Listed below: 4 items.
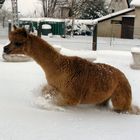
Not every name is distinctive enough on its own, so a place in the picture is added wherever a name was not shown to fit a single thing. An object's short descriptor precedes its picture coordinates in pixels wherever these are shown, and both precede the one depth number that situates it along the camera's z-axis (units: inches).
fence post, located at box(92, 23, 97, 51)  492.7
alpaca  141.1
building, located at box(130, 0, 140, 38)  885.4
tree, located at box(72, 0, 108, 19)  1047.1
